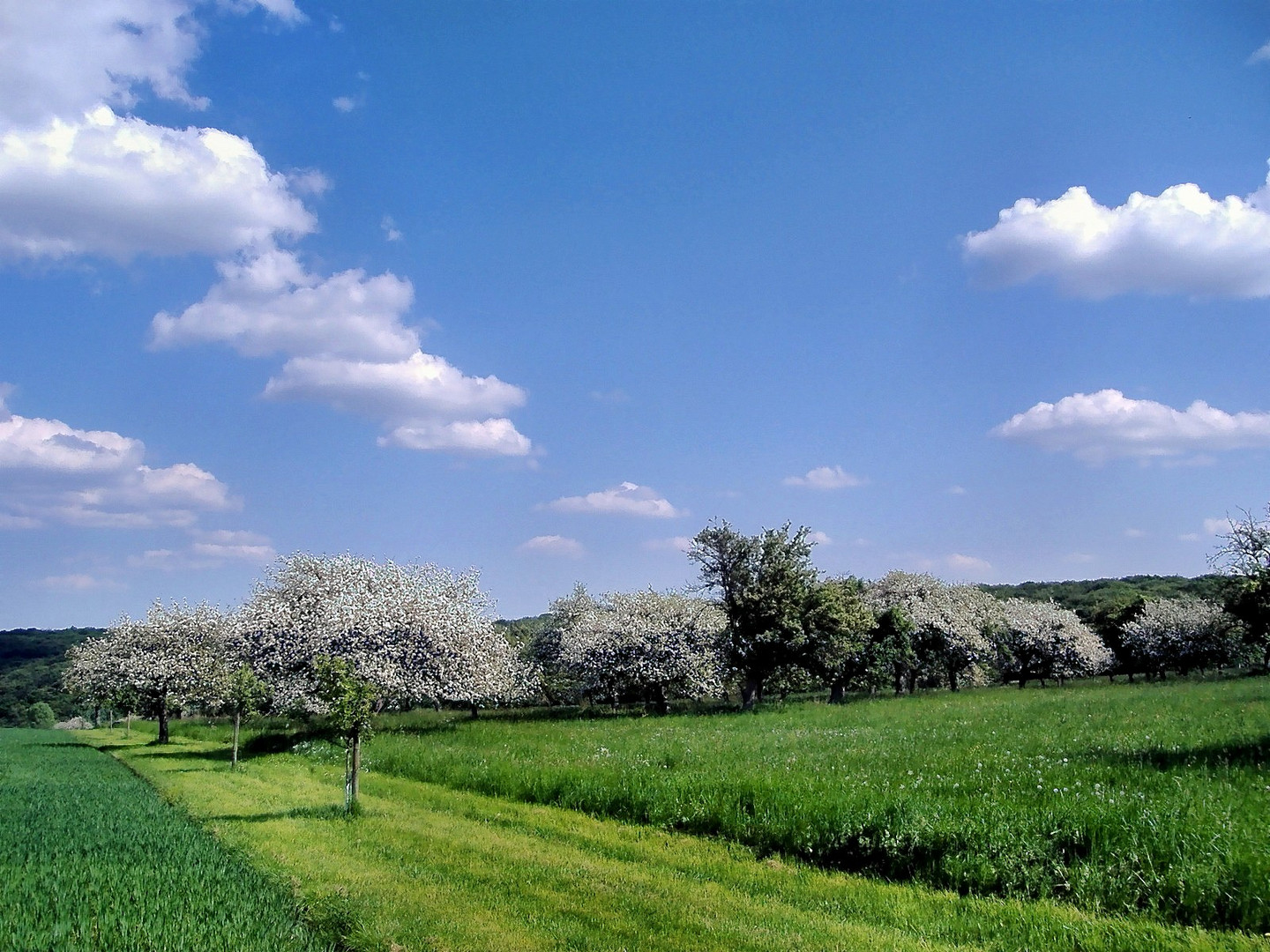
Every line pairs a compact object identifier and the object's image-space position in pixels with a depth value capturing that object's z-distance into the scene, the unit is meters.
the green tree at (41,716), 100.84
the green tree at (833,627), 45.41
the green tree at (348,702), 18.11
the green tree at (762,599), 44.88
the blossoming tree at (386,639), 30.44
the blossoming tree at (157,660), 43.56
